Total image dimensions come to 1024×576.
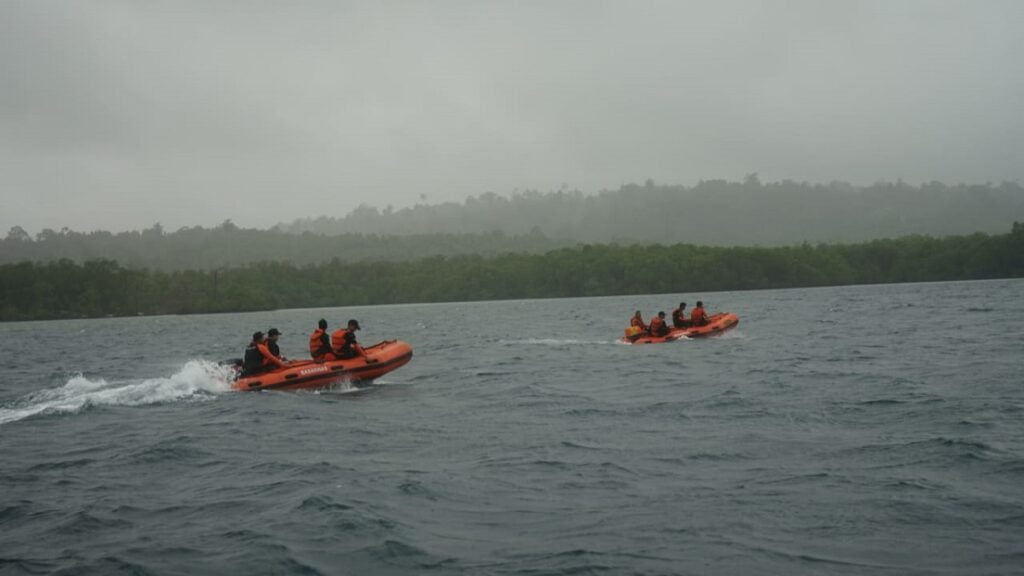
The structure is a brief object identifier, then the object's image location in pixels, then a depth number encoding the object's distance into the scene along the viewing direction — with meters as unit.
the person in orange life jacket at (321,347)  22.16
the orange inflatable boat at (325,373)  21.45
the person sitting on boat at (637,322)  31.89
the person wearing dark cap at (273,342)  21.63
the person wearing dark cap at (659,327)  31.34
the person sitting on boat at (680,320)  32.47
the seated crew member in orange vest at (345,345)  22.14
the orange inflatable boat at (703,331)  31.44
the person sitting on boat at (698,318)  32.72
